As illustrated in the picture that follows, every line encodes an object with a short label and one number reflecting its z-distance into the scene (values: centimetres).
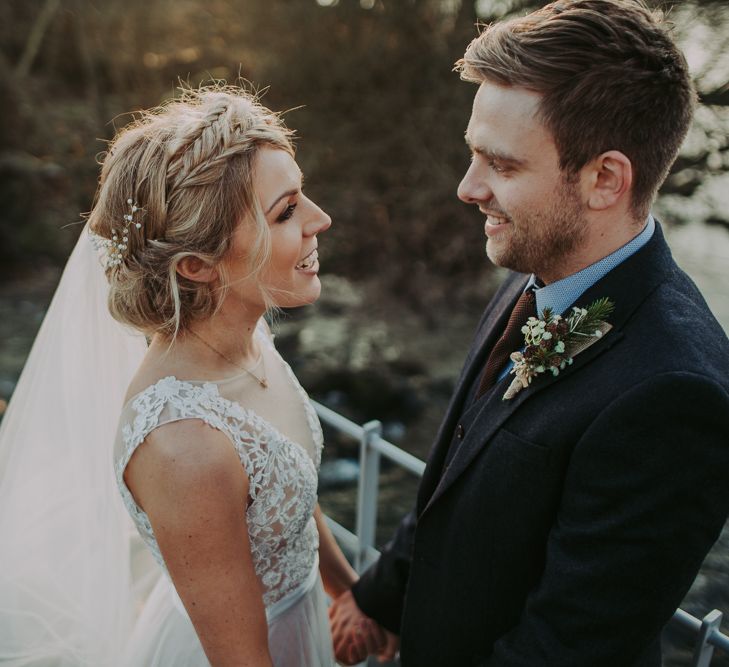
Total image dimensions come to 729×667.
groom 155
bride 178
